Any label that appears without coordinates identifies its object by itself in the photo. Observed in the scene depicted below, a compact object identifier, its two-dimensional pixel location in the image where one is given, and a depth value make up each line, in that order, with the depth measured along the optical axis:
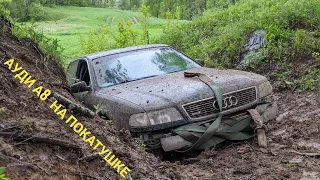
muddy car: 4.94
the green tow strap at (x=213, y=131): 4.95
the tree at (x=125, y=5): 119.93
